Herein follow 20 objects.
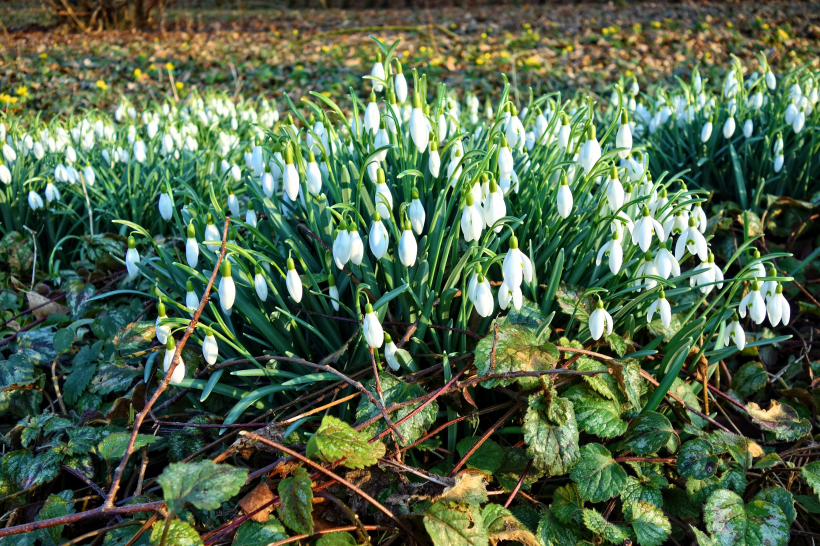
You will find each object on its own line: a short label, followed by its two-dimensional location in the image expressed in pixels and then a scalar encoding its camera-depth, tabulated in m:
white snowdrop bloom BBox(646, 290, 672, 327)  0.57
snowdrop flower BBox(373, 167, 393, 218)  0.56
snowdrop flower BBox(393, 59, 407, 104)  0.64
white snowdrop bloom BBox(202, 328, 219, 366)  0.54
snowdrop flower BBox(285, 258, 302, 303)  0.55
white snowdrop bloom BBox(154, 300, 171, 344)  0.54
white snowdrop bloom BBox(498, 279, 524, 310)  0.54
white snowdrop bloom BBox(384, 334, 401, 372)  0.55
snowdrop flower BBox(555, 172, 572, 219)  0.57
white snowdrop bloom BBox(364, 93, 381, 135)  0.61
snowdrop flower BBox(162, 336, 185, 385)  0.54
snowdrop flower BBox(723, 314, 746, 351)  0.58
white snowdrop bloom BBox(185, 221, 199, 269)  0.59
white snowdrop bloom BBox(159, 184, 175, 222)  0.66
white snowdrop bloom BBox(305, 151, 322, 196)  0.57
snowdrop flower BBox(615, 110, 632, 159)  0.60
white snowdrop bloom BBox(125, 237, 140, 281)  0.62
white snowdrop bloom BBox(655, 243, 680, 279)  0.58
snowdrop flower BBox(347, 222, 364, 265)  0.54
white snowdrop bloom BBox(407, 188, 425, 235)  0.55
